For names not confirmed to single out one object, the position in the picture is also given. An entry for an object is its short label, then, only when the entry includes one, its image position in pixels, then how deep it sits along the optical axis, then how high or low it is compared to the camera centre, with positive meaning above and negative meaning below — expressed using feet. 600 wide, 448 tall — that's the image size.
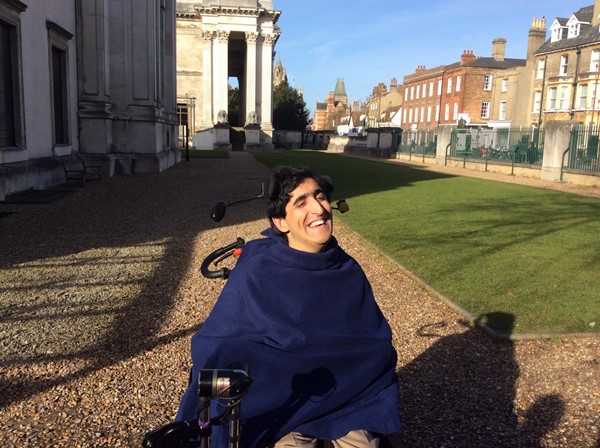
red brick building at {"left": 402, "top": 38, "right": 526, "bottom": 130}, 192.75 +14.51
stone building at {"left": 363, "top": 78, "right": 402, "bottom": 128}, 287.36 +12.14
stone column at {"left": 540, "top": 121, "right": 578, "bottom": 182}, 68.42 -1.68
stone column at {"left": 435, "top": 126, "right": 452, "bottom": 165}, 105.88 -2.50
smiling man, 7.07 -2.75
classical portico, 164.35 +18.62
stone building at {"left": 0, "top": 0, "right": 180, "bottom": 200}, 42.27 +2.67
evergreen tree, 217.56 +4.72
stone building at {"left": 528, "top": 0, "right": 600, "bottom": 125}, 146.72 +16.89
